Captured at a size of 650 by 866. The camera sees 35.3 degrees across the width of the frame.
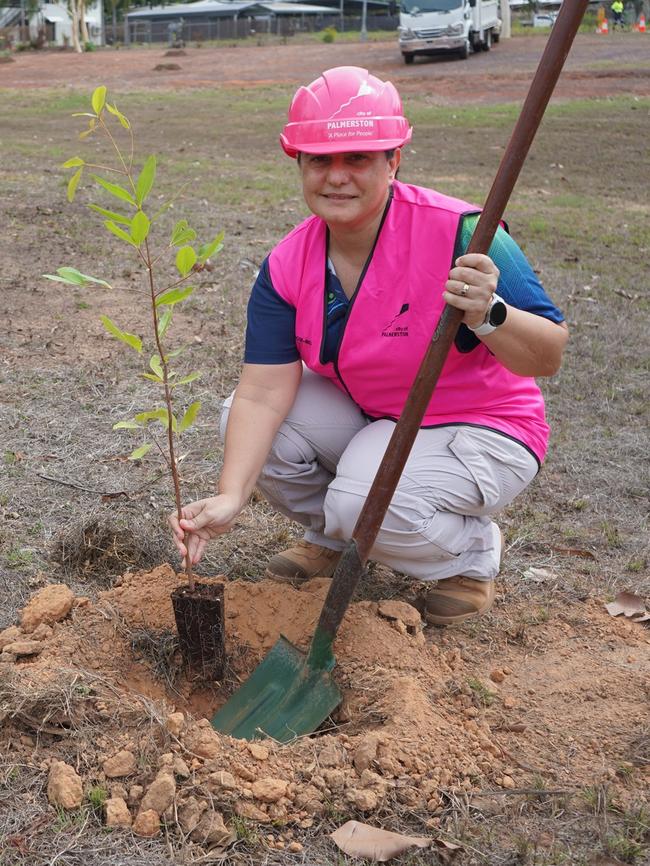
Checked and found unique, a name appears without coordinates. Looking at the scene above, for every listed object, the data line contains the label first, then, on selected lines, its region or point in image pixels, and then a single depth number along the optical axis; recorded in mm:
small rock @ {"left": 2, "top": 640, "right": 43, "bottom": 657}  2613
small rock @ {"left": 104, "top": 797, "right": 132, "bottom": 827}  2139
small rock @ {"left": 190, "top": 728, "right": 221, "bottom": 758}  2277
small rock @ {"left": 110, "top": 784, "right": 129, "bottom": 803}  2195
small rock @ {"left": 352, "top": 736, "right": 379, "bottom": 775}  2307
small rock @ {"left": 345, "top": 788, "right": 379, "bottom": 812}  2211
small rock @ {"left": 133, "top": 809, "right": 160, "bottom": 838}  2125
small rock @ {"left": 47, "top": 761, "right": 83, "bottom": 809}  2162
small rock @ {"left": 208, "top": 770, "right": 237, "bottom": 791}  2191
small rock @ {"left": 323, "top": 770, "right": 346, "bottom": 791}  2254
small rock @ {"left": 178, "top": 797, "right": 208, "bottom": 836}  2135
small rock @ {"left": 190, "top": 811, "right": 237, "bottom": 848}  2121
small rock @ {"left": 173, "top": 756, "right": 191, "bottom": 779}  2195
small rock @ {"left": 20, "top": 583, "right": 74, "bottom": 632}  2775
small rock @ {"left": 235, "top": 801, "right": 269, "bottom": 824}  2178
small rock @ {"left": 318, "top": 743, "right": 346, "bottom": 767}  2316
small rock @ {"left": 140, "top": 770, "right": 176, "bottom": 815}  2146
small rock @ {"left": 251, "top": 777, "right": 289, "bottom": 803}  2201
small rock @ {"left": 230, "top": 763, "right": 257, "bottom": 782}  2244
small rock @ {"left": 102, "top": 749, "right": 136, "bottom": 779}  2227
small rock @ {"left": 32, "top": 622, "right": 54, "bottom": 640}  2709
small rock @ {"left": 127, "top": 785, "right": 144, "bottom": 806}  2189
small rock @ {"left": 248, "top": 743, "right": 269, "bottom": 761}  2311
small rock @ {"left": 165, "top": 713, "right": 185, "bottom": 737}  2305
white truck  25562
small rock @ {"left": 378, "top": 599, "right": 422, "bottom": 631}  2873
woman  2545
